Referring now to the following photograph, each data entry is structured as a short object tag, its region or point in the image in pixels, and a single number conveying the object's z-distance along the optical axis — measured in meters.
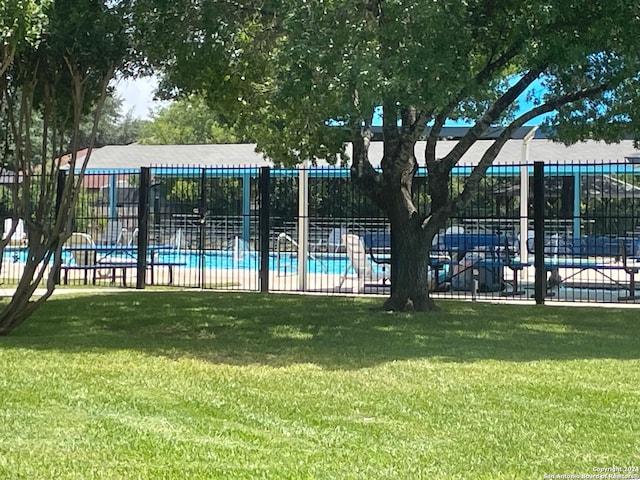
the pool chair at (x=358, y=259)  16.59
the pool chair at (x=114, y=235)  20.88
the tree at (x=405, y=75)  8.78
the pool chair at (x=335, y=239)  21.19
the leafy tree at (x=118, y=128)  67.83
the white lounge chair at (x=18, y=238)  22.77
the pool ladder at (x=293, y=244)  20.22
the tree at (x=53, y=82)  9.05
